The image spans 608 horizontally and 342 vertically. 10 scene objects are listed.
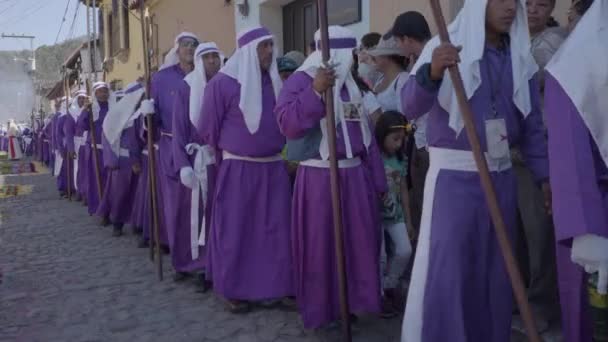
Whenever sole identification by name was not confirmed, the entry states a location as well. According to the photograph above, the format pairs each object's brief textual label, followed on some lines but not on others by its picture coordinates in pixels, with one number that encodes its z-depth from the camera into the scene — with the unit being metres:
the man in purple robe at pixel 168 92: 5.82
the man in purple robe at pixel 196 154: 5.18
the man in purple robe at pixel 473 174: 2.89
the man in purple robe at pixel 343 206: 3.98
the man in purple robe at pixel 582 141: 2.36
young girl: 4.35
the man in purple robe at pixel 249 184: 4.58
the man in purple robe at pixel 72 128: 11.09
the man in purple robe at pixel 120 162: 7.23
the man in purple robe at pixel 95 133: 9.30
